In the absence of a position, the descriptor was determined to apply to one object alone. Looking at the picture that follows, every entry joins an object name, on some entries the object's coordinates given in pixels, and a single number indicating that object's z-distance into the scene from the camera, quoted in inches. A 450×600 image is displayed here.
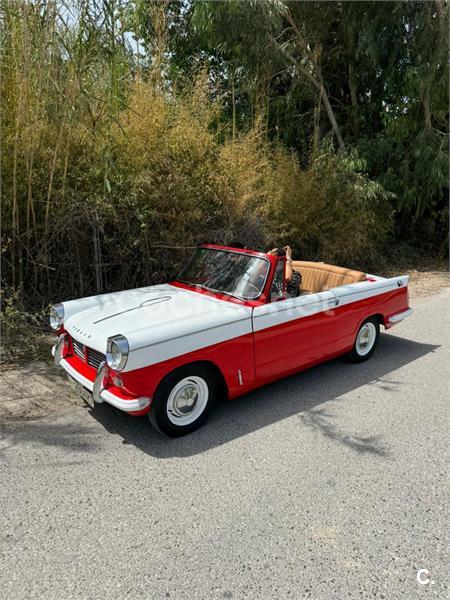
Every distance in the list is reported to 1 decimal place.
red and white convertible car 124.0
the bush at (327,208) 335.3
